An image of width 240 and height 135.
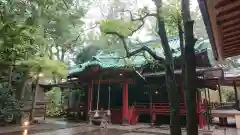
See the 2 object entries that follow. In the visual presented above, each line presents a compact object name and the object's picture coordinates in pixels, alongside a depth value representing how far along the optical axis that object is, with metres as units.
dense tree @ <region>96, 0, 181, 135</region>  5.22
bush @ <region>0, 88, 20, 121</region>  9.76
